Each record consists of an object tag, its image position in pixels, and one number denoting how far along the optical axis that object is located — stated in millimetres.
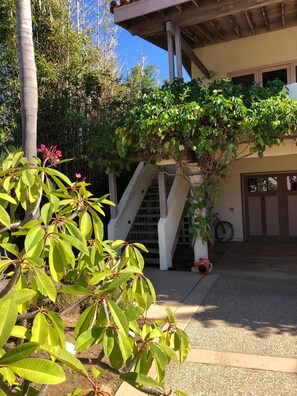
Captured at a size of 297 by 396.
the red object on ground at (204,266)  6495
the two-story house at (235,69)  6812
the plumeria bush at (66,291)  1116
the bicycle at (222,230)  9766
